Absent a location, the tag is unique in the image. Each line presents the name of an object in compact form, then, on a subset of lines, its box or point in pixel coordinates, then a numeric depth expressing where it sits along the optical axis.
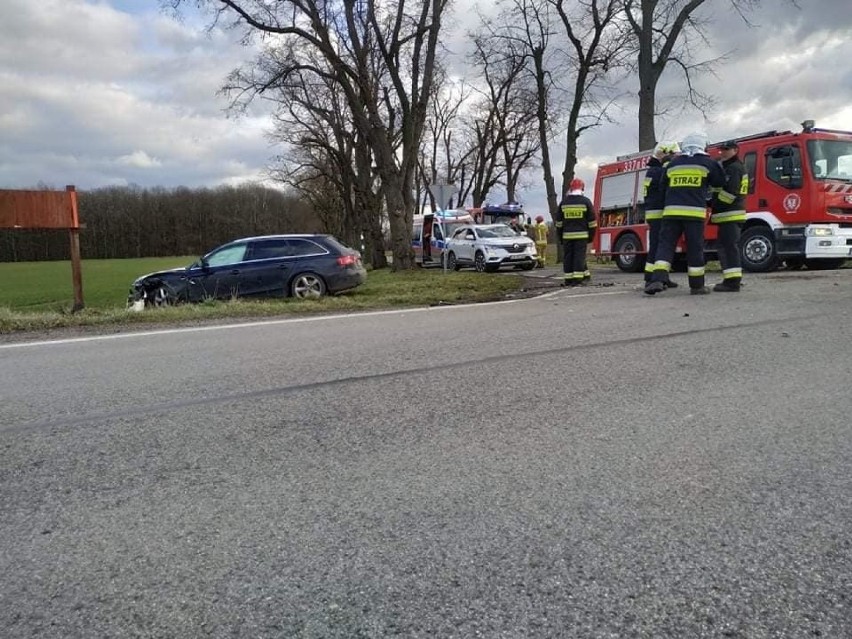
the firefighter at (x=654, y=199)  9.93
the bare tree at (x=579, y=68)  24.20
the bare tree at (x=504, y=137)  38.75
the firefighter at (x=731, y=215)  8.99
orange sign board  10.57
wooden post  11.15
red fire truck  12.05
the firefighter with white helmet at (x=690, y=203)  8.84
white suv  20.77
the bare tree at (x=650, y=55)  20.53
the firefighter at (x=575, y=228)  12.15
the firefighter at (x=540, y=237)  23.84
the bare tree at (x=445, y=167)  48.19
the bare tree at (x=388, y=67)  19.89
